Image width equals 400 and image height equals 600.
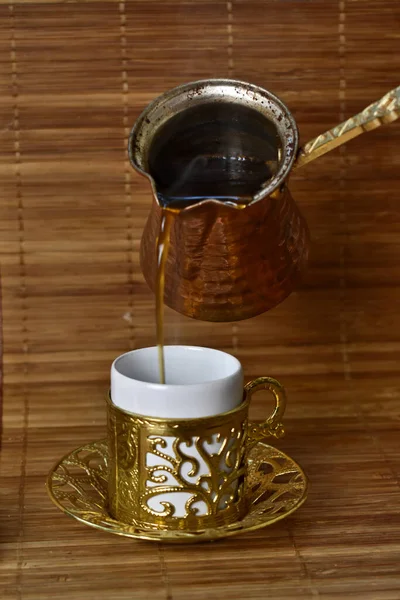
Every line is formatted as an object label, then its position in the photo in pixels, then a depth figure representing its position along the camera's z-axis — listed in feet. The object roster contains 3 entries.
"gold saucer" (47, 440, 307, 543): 2.32
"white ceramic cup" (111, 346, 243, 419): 2.31
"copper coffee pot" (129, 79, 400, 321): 2.36
